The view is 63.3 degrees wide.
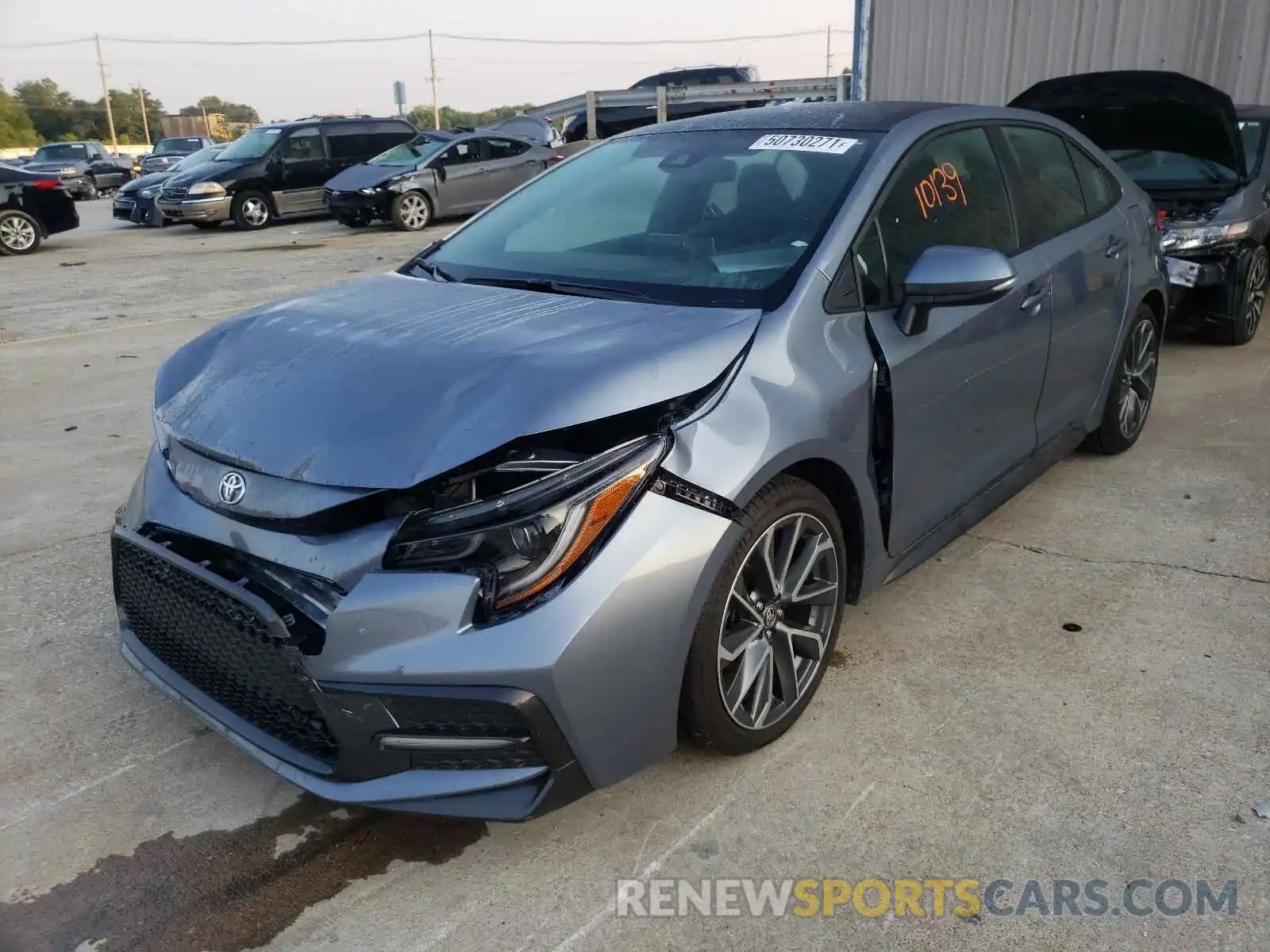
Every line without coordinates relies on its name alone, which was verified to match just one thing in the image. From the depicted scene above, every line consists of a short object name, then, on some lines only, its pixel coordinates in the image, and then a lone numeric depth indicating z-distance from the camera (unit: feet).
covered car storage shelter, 31.60
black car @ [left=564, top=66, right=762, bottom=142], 76.28
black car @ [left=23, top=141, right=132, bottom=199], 88.12
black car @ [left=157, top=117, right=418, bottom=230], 52.34
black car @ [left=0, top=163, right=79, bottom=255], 45.32
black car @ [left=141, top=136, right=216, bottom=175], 94.22
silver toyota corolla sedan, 6.95
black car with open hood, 20.98
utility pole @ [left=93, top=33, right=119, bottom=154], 211.29
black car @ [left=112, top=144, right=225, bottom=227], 57.11
